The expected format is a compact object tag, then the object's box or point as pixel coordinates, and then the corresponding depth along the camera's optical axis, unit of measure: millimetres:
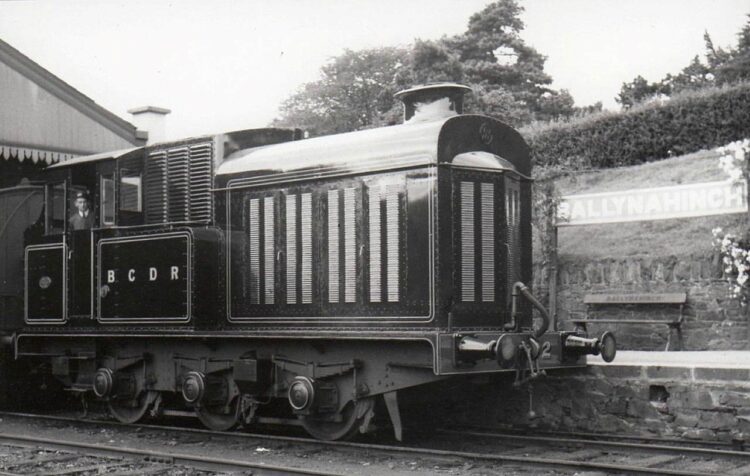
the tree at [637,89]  36562
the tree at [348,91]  41469
